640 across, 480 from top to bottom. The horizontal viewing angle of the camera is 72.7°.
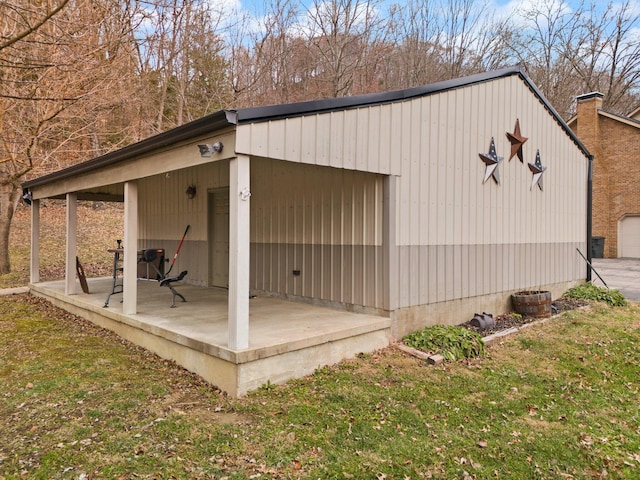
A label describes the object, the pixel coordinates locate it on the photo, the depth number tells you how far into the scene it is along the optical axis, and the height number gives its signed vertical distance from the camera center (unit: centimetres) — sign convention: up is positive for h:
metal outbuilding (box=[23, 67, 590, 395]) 402 +48
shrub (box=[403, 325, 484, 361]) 503 -120
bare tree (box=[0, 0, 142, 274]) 613 +286
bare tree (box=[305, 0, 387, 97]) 1580 +758
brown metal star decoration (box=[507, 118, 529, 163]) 721 +169
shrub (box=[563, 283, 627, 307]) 809 -101
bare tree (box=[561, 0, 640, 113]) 2067 +941
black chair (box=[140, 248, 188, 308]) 601 -22
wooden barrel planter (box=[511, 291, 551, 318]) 692 -101
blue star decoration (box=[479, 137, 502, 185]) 669 +123
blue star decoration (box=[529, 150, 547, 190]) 770 +127
